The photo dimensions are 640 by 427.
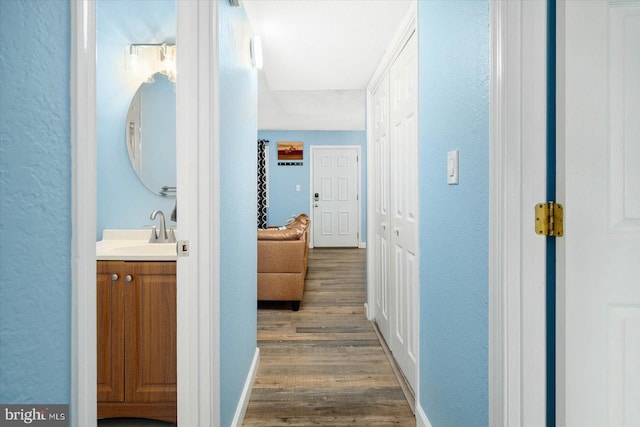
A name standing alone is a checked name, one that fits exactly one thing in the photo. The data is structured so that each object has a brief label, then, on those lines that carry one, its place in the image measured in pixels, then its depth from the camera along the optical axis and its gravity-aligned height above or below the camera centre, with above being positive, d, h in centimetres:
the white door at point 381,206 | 294 +2
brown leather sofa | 385 -62
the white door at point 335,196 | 804 +25
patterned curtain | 784 +45
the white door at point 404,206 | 213 +1
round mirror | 242 +47
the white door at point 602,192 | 94 +4
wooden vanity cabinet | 177 -49
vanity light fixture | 235 +91
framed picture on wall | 798 +119
